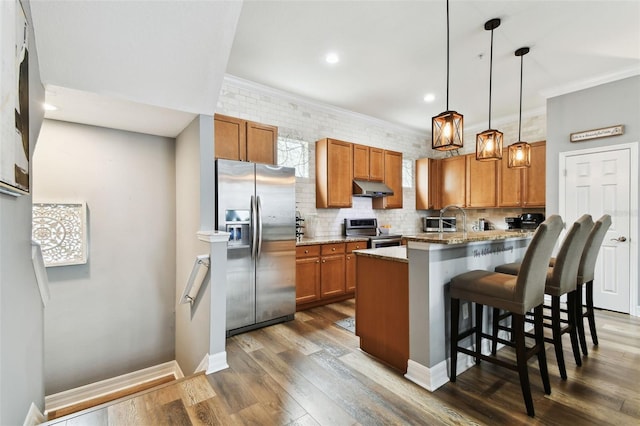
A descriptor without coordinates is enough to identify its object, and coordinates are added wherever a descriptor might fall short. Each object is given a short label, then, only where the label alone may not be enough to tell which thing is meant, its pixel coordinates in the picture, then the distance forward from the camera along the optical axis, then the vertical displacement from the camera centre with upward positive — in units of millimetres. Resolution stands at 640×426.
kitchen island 2179 -679
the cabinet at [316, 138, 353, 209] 4637 +591
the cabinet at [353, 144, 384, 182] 4982 +816
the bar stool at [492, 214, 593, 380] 2215 -497
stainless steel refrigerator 3266 -338
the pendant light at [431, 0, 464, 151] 2336 +630
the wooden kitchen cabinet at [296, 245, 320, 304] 3930 -844
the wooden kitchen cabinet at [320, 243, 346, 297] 4156 -844
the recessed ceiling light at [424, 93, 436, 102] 4523 +1735
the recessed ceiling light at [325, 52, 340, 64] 3352 +1751
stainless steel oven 4770 -388
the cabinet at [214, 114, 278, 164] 3531 +879
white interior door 3754 +56
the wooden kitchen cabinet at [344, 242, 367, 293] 4410 -833
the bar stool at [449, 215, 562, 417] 1899 -579
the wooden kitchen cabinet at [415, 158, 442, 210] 6168 +553
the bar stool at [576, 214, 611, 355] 2591 -456
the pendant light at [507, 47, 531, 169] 3309 +615
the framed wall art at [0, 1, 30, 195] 1123 +484
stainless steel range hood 4902 +355
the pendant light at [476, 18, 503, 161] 2963 +644
